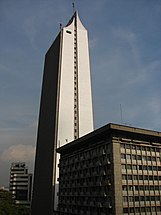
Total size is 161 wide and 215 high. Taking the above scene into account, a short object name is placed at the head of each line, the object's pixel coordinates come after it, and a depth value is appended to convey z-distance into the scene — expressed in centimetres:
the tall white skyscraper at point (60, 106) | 8175
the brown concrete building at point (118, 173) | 4603
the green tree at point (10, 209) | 6521
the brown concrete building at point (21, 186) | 13850
